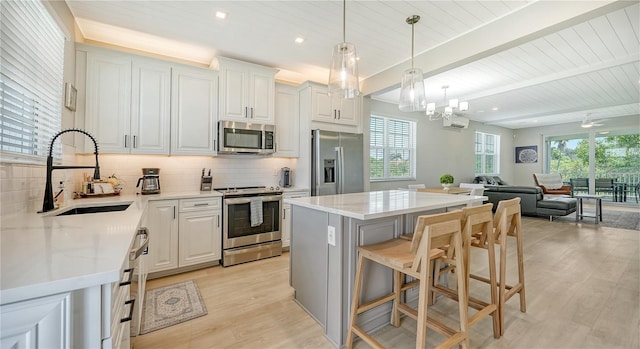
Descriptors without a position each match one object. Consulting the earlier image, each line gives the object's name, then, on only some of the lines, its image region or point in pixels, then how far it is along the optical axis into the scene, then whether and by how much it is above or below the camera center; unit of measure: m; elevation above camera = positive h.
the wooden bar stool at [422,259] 1.39 -0.49
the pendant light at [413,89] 2.72 +0.92
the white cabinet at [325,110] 3.99 +1.06
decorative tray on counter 2.64 -0.21
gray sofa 5.65 -0.50
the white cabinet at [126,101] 2.78 +0.83
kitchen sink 2.09 -0.29
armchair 7.23 -0.16
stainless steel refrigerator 3.91 +0.21
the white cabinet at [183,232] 2.82 -0.65
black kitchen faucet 1.75 -0.11
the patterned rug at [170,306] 2.04 -1.13
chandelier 4.22 +1.16
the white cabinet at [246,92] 3.47 +1.16
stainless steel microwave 3.42 +0.52
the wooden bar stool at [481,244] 1.73 -0.48
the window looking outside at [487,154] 8.66 +0.83
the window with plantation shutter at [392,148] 5.85 +0.67
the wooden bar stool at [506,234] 1.93 -0.45
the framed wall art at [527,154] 9.47 +0.87
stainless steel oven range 3.21 -0.62
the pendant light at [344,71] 2.20 +0.89
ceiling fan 7.16 +1.56
